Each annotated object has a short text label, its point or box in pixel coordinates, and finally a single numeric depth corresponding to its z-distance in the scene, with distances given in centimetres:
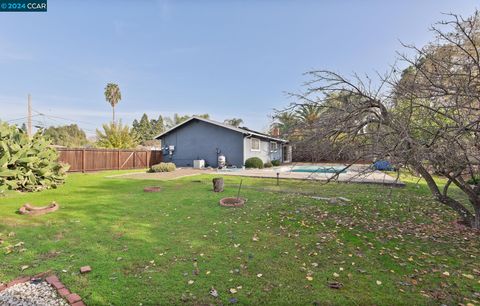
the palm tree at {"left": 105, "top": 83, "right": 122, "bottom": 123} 4466
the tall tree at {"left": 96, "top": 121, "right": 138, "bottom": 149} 2395
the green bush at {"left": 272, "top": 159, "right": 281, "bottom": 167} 2348
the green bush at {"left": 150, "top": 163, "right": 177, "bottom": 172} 1655
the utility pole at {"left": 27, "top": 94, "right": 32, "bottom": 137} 2359
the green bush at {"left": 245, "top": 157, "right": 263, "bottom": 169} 1891
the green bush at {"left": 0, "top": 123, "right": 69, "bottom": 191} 752
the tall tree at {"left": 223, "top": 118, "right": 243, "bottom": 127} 4775
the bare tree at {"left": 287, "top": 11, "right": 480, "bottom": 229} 364
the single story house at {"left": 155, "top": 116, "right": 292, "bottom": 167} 1927
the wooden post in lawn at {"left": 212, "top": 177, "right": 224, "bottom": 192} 863
